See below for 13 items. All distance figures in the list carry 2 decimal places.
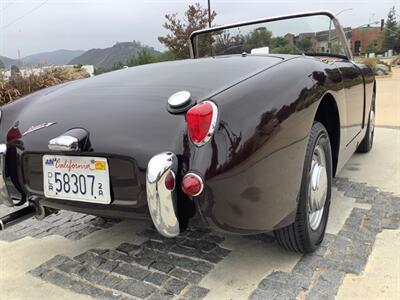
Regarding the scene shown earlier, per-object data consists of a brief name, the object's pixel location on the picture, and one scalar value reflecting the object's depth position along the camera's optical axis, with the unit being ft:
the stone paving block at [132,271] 6.98
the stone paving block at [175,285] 6.46
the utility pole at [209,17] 60.34
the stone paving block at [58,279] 6.93
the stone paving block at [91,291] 6.48
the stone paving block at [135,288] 6.44
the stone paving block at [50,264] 7.45
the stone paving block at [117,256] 7.61
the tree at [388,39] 177.58
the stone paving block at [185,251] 7.59
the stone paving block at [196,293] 6.29
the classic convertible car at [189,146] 5.46
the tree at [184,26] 60.90
